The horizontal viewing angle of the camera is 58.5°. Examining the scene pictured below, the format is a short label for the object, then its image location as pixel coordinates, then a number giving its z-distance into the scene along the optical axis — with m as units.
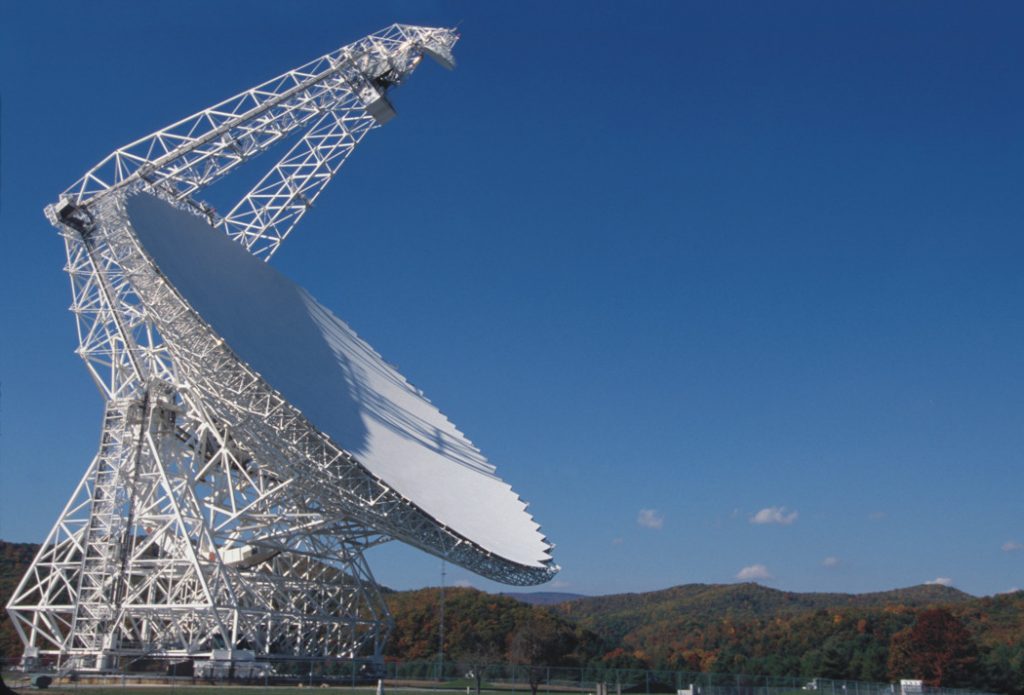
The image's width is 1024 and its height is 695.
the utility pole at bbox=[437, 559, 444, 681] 63.91
